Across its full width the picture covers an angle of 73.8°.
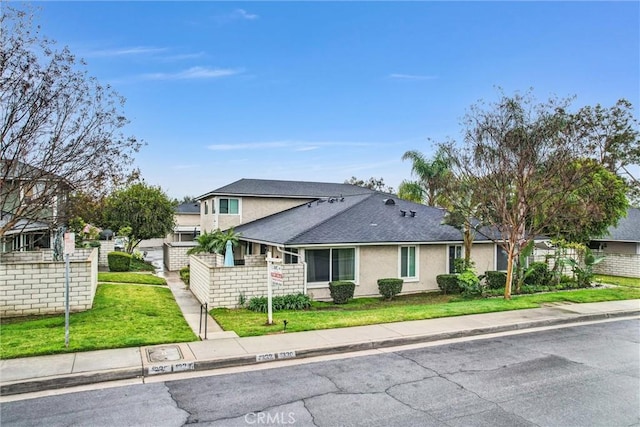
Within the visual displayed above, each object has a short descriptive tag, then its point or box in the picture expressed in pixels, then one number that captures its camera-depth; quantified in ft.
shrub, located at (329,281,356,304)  54.19
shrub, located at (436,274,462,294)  62.59
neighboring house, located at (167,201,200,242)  170.50
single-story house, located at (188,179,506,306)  49.52
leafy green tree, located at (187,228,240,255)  70.54
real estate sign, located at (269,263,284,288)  38.06
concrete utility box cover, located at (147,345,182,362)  28.48
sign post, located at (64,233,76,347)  29.81
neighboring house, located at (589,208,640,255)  93.53
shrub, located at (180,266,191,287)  77.27
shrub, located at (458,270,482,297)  58.80
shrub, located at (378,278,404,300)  58.03
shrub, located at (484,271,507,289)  64.18
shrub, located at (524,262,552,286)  66.59
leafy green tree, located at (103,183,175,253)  108.27
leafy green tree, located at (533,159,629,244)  55.57
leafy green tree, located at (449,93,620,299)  53.11
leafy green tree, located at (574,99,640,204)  119.55
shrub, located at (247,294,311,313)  46.24
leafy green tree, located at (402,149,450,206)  98.73
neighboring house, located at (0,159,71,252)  37.64
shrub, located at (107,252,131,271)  86.33
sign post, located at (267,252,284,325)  38.11
